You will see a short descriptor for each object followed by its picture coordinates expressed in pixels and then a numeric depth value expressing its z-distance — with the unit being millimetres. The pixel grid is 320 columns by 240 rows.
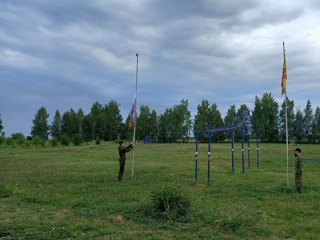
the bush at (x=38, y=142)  45979
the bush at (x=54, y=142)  46796
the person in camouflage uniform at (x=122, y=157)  13027
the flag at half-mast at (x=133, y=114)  14000
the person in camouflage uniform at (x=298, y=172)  10326
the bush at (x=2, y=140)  44273
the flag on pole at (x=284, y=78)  11087
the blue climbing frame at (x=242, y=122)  15010
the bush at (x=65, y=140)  48821
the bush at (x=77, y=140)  50146
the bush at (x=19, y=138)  45328
